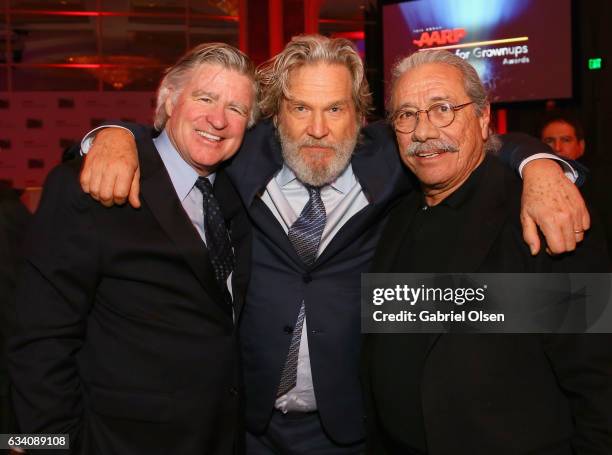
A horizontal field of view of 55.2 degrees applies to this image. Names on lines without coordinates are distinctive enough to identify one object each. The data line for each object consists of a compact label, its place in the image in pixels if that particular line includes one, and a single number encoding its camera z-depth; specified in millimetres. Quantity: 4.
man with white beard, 1930
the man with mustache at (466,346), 1517
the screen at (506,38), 5035
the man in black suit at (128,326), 1572
